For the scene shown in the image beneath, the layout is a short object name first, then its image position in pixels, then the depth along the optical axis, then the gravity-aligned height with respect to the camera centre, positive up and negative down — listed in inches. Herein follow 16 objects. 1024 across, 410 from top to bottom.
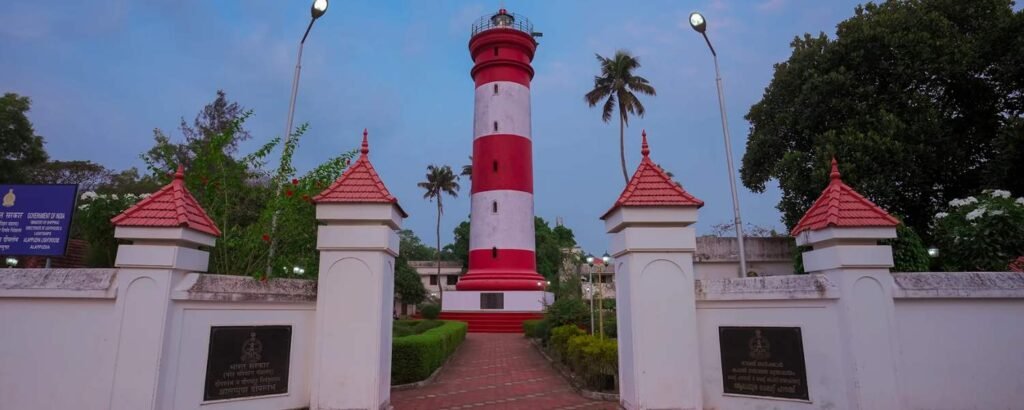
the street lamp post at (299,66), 442.9 +220.7
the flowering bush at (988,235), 447.2 +57.5
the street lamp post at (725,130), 480.1 +173.4
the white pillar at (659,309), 272.8 -2.3
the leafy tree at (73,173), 1136.9 +297.4
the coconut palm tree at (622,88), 1177.4 +475.0
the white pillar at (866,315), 251.9 -5.6
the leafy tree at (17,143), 1000.2 +316.2
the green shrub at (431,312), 1314.0 -14.2
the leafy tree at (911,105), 666.2 +264.5
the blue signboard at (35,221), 285.9 +46.6
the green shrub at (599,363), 370.6 -40.8
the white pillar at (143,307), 241.0 +0.6
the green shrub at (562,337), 514.9 -31.4
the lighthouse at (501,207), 1007.0 +188.0
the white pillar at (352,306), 271.1 +0.3
